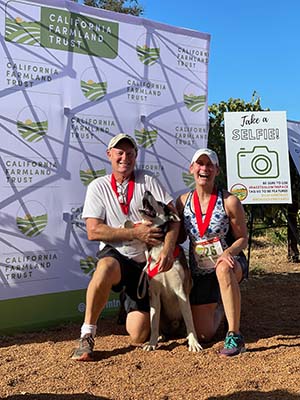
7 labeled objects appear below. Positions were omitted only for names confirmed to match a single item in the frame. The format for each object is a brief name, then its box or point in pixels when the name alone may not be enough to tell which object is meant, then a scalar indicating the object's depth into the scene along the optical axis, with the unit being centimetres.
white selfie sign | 736
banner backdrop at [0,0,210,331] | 473
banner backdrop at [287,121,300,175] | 812
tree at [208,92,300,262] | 884
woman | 403
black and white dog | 412
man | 400
